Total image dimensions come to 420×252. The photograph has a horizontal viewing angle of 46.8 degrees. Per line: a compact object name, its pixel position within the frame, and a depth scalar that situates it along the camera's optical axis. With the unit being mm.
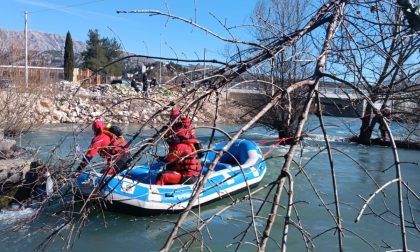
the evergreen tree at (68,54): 34912
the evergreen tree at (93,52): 35969
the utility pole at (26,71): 15117
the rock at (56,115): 22625
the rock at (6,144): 10204
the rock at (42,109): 20622
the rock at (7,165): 6872
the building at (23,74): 14938
